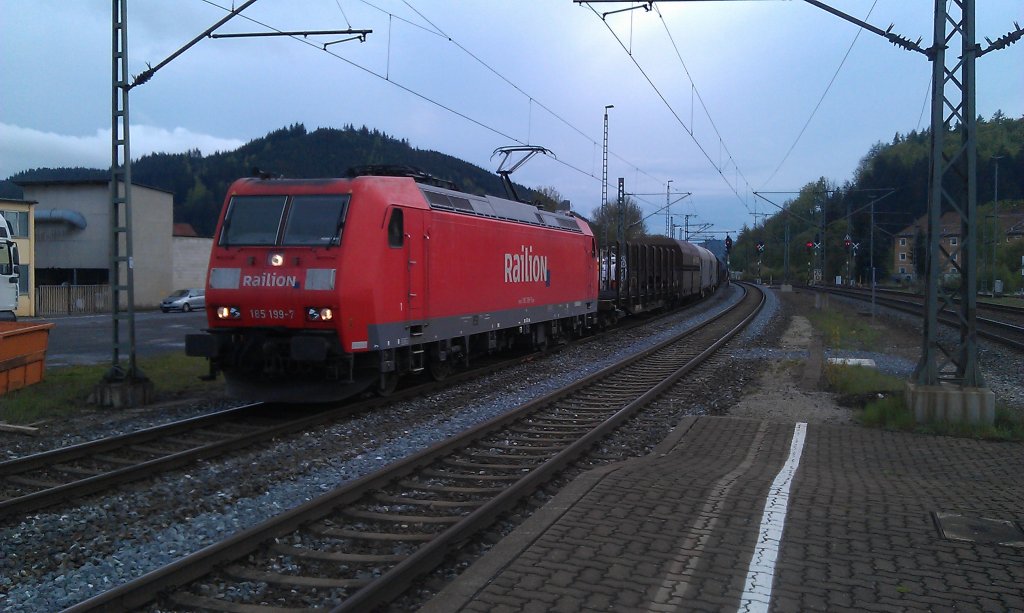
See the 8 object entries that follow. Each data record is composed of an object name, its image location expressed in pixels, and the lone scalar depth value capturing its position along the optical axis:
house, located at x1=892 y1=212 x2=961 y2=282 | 75.11
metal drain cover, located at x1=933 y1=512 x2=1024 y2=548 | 5.54
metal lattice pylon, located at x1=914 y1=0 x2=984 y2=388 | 9.84
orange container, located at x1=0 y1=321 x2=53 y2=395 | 12.16
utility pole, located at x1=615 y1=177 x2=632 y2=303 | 28.35
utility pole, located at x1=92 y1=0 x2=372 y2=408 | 11.41
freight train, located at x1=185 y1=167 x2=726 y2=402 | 10.61
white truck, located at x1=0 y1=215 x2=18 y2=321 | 22.14
